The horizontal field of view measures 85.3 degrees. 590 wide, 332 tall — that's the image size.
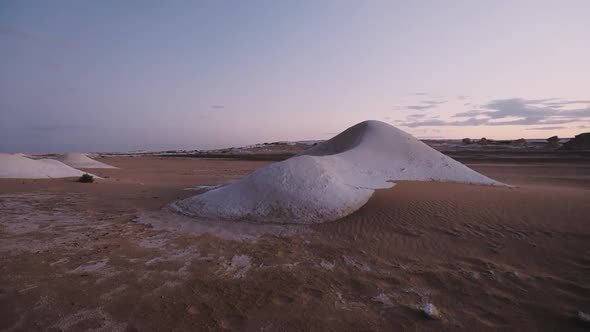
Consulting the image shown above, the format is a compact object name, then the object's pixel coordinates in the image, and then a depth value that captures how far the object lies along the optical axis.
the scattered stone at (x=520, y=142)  56.89
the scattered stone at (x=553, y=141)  47.41
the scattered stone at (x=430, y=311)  3.38
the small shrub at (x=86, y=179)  14.31
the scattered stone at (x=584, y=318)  3.27
